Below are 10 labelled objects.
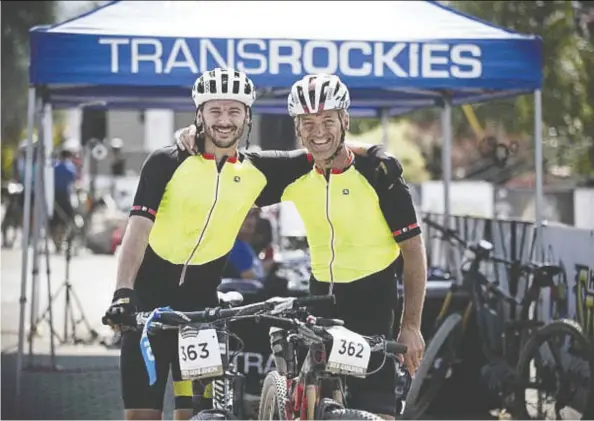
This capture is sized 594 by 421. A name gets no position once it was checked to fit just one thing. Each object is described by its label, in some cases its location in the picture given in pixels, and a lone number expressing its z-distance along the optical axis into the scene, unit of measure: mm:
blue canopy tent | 16531
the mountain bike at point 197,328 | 9687
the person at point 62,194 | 39781
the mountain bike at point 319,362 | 9562
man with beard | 10547
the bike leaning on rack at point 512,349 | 15141
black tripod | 22344
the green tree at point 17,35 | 35219
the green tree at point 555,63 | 27453
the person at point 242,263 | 20109
